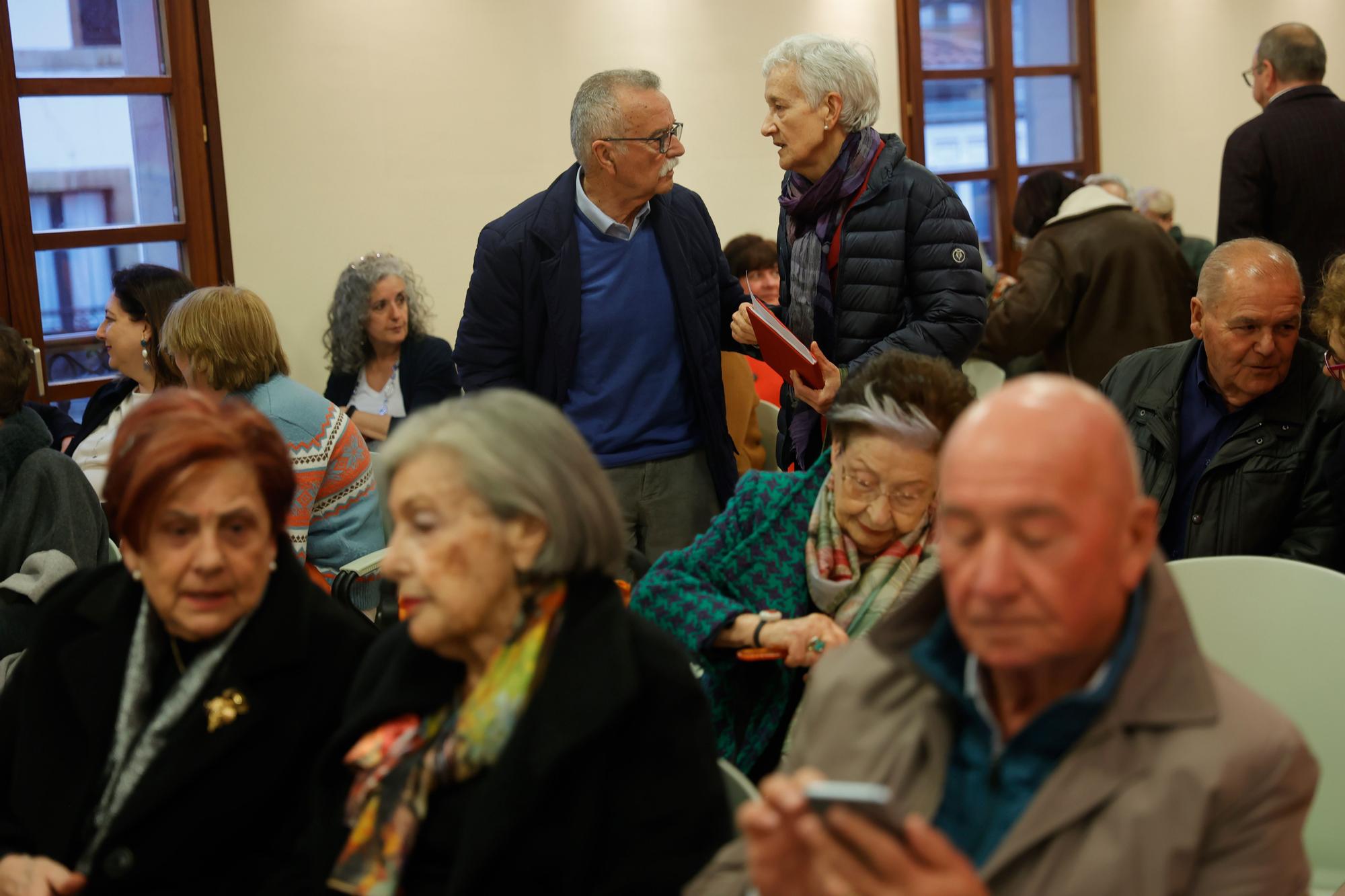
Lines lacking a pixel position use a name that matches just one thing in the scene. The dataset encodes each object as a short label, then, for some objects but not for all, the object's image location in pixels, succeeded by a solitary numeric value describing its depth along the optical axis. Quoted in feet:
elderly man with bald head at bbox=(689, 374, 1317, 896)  4.08
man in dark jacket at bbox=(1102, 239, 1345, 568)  9.00
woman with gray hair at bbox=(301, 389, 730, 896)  5.17
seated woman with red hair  6.03
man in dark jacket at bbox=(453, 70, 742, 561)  11.22
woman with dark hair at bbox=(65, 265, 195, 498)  13.69
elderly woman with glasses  7.45
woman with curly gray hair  17.54
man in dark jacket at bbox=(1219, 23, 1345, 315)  15.79
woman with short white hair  10.78
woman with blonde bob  11.37
